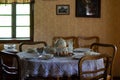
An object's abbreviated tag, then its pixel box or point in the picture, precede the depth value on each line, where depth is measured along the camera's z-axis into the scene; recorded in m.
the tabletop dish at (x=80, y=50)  3.30
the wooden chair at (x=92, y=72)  2.44
